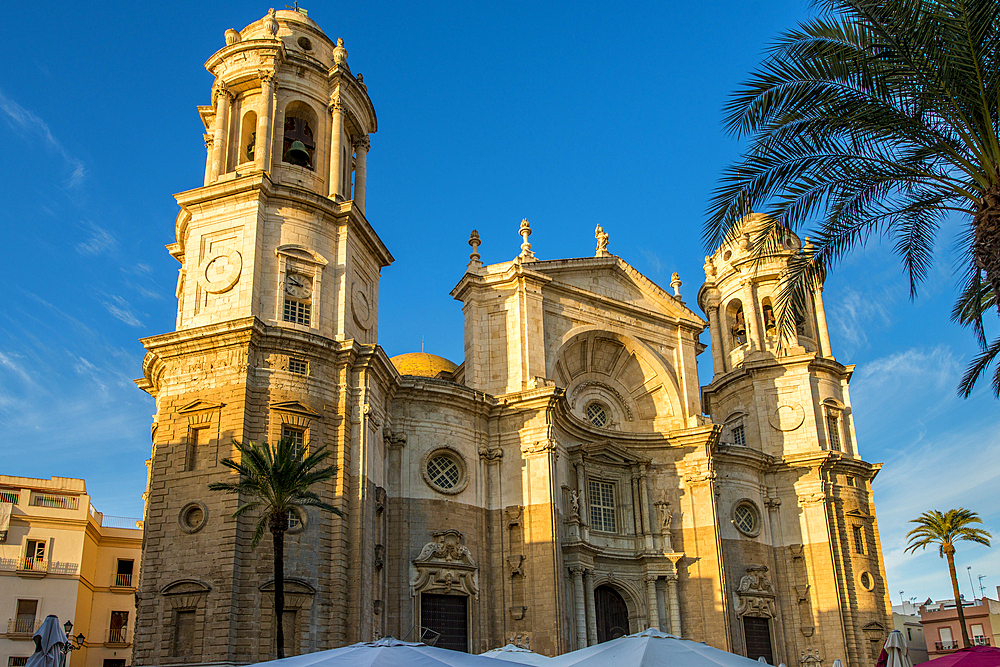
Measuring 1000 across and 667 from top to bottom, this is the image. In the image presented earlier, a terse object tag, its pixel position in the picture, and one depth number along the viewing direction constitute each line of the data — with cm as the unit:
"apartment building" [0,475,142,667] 3938
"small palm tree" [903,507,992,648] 4738
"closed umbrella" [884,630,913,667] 1816
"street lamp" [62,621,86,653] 3999
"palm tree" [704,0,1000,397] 1379
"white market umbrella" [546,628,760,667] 1411
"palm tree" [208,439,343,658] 2245
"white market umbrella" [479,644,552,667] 2017
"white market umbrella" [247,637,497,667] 1222
